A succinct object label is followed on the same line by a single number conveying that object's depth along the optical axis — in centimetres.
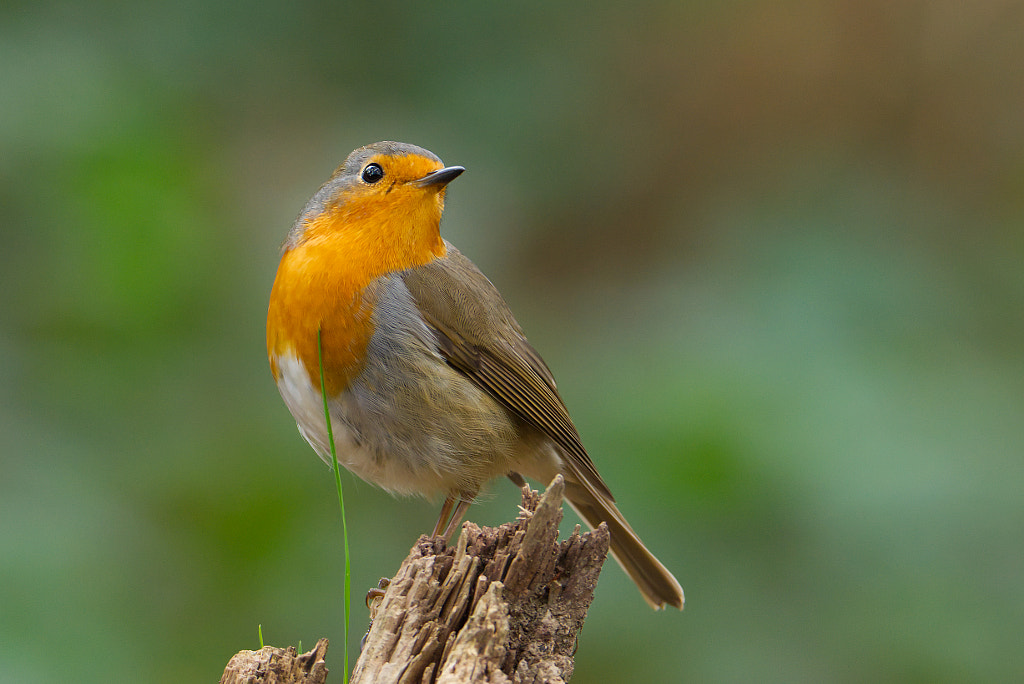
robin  601
